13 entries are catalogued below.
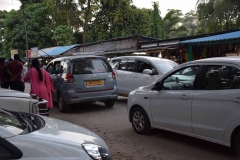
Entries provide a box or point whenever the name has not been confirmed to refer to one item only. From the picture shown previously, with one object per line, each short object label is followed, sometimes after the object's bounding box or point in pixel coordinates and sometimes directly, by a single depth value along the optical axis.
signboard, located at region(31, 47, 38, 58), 26.46
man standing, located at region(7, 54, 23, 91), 8.66
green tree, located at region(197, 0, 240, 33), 19.34
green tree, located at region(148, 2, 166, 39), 27.11
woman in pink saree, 6.73
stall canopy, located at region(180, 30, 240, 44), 12.63
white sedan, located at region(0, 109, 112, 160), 2.31
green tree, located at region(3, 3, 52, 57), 35.94
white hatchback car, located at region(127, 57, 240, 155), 4.21
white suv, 8.99
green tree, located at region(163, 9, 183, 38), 30.41
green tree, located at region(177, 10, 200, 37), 57.08
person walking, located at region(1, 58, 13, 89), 8.87
